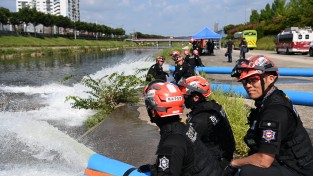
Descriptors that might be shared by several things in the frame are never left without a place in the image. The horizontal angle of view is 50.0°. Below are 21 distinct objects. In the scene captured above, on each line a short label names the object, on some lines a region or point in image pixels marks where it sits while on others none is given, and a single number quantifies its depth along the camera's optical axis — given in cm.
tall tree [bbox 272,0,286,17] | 6058
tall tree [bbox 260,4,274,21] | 6728
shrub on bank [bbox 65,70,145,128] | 1087
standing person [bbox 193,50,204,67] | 1399
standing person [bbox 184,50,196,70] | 1334
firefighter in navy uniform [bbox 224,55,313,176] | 271
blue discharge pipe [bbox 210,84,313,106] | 784
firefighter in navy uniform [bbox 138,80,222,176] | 252
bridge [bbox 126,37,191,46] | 12962
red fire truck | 3183
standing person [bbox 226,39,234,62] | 2376
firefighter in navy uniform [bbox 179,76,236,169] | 370
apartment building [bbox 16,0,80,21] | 18838
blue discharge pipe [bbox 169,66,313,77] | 1394
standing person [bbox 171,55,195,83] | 980
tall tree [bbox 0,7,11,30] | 6531
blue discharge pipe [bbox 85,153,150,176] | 377
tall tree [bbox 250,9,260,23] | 7654
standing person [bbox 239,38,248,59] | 2373
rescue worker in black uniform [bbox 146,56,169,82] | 1060
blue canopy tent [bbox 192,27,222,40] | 3067
